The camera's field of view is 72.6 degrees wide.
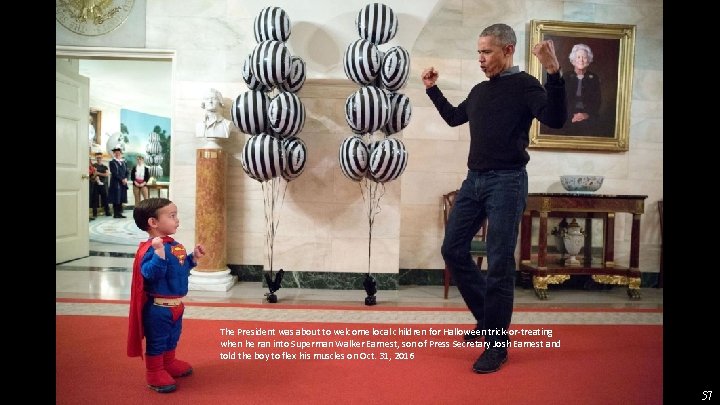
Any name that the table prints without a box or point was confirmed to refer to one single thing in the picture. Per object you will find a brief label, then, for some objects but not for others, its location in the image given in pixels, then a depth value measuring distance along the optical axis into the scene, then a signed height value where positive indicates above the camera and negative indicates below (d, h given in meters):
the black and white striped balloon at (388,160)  3.37 +0.16
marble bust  3.97 +0.45
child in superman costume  1.83 -0.43
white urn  4.24 -0.46
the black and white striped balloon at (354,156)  3.39 +0.18
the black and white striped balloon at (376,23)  3.40 +1.11
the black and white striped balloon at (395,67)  3.28 +0.78
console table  3.91 -0.44
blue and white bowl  4.12 +0.04
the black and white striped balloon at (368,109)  3.29 +0.49
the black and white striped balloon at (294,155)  3.48 +0.18
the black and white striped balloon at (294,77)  3.43 +0.74
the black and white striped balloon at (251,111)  3.33 +0.47
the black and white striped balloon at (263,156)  3.34 +0.16
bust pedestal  3.96 -0.30
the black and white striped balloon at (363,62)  3.31 +0.82
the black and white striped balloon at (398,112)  3.42 +0.50
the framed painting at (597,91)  4.54 +0.90
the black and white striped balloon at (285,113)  3.32 +0.45
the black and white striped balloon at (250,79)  3.40 +0.70
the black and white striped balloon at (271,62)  3.28 +0.79
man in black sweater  2.14 +0.10
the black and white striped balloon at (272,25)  3.44 +1.10
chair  3.58 -0.43
